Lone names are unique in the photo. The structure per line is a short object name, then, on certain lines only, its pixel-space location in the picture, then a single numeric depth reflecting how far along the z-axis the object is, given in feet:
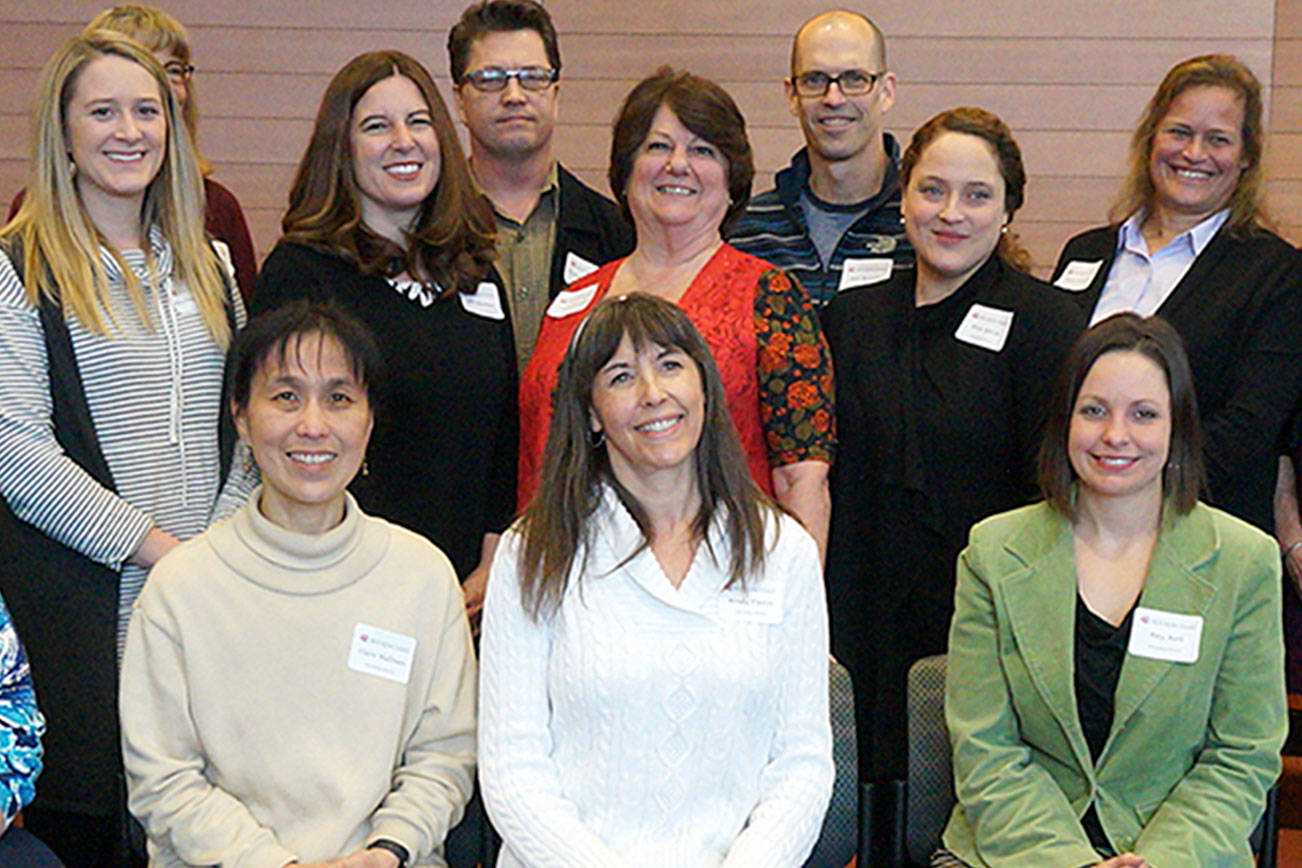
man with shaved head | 10.69
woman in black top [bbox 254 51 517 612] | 9.22
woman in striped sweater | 8.34
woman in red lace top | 8.76
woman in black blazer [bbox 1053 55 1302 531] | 9.71
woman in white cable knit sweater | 7.20
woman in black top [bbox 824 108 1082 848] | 9.07
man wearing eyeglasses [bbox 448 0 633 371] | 10.65
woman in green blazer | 7.55
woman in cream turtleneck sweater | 7.32
